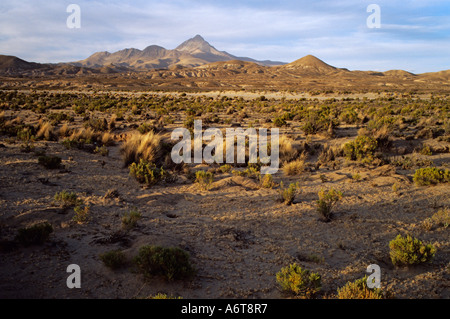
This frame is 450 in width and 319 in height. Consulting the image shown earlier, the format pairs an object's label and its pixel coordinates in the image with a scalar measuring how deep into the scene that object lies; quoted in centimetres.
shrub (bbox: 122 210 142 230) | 518
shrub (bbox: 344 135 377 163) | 999
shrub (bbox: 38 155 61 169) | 811
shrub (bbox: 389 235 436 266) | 423
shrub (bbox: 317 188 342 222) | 597
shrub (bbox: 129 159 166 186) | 775
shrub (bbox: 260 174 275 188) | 786
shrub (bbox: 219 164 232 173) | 912
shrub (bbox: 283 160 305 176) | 898
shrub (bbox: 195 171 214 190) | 767
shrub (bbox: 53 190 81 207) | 571
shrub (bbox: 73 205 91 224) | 523
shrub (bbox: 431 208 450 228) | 559
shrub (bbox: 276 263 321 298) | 357
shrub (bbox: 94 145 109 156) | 1048
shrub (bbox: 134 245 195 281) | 382
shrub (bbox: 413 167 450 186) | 756
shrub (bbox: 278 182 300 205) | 670
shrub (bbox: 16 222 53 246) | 428
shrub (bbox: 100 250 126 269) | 396
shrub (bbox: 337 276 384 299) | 340
